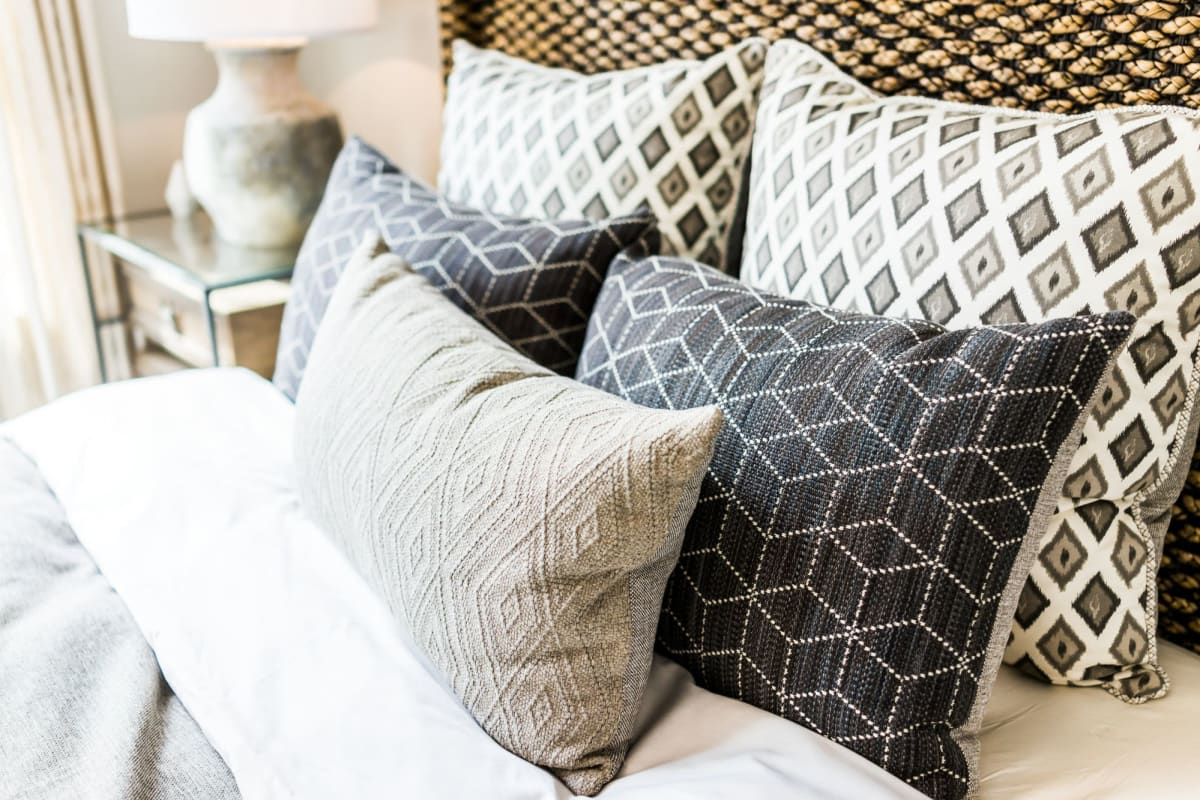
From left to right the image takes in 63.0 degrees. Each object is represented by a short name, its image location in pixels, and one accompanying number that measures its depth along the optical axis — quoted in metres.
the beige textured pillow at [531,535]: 0.69
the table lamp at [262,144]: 1.70
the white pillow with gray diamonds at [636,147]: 1.25
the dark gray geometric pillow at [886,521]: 0.71
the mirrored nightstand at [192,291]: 1.62
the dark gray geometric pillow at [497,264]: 1.14
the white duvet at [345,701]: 0.71
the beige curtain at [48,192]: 1.76
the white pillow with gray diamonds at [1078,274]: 0.81
